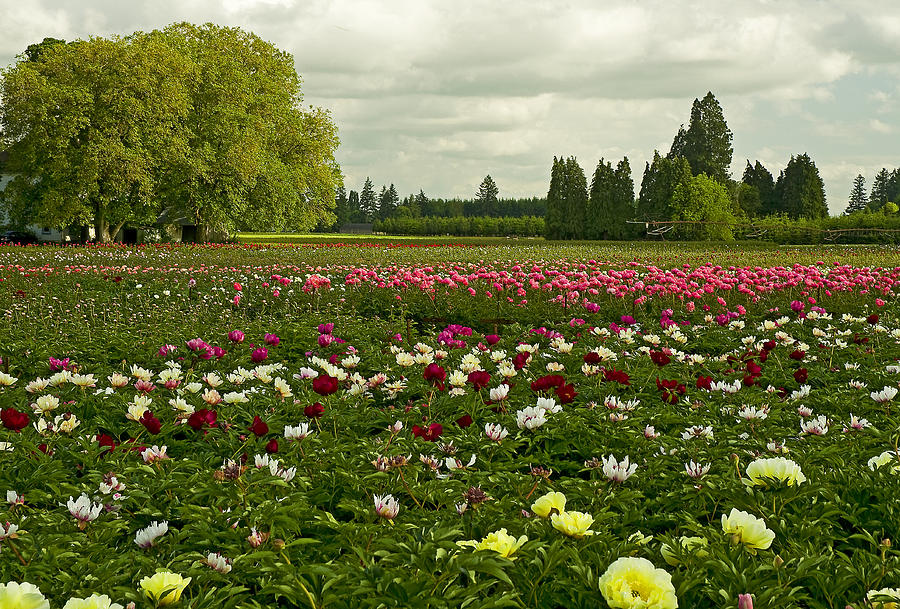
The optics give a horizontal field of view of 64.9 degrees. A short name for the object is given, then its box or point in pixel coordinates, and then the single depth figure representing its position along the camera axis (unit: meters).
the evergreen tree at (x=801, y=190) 68.62
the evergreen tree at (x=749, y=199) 74.49
